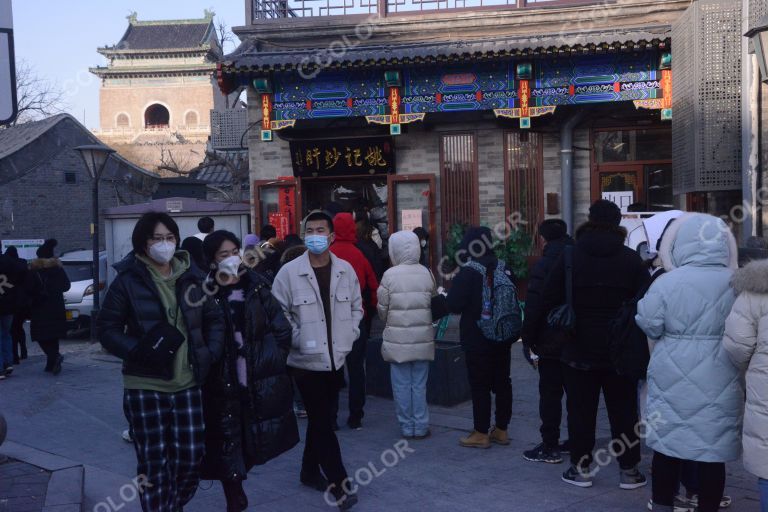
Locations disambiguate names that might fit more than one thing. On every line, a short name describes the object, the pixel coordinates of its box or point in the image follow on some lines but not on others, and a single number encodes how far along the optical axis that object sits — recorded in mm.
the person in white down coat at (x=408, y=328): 6336
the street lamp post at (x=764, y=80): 7012
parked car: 13773
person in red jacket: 6738
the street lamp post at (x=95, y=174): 12785
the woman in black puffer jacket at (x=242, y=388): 4340
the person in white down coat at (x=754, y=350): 3748
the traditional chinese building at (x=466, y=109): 11430
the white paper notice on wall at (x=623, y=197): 12211
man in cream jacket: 4957
